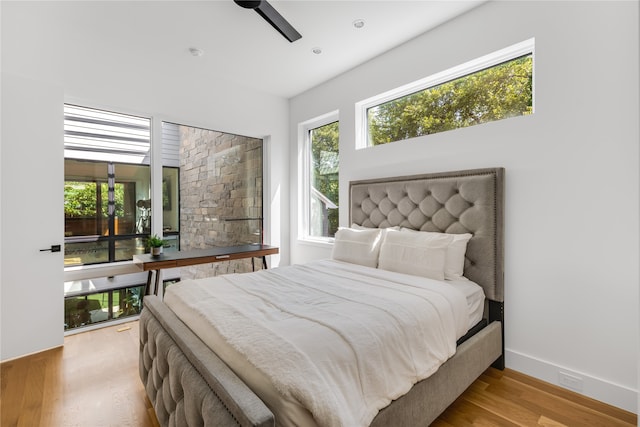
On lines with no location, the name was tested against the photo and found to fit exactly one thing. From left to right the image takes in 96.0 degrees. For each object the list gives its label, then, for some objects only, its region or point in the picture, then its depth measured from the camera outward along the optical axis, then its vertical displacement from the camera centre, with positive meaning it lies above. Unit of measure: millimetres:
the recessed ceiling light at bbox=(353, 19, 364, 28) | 2484 +1646
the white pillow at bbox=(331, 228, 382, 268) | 2628 -335
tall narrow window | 3808 +470
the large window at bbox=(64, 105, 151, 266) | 2805 +297
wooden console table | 2698 -451
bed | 1054 -605
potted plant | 2909 -316
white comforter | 1033 -540
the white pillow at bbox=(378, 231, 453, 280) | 2176 -344
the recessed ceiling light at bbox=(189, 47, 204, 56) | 2905 +1655
